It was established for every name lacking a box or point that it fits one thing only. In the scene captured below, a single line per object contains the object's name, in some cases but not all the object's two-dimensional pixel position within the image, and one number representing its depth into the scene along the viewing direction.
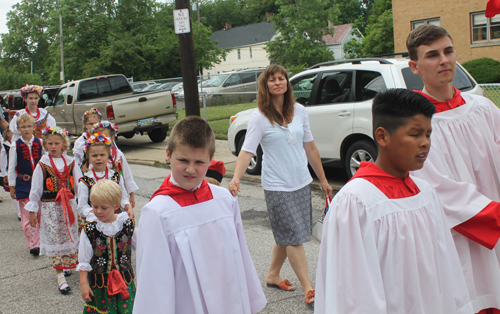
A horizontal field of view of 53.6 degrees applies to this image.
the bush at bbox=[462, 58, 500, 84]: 21.14
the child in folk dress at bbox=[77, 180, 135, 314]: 3.68
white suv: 7.14
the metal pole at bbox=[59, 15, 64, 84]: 43.88
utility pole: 9.62
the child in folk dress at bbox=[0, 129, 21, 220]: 7.06
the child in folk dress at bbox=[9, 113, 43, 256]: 6.13
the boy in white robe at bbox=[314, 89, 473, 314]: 1.98
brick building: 24.69
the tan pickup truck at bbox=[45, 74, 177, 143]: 13.40
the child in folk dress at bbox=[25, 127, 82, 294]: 5.16
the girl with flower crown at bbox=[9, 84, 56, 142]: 7.34
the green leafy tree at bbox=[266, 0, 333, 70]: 42.09
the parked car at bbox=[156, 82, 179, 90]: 31.55
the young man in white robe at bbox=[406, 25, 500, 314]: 2.46
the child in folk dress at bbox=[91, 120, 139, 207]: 5.36
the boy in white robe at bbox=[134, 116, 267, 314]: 2.34
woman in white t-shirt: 4.21
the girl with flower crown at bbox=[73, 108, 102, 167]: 5.64
